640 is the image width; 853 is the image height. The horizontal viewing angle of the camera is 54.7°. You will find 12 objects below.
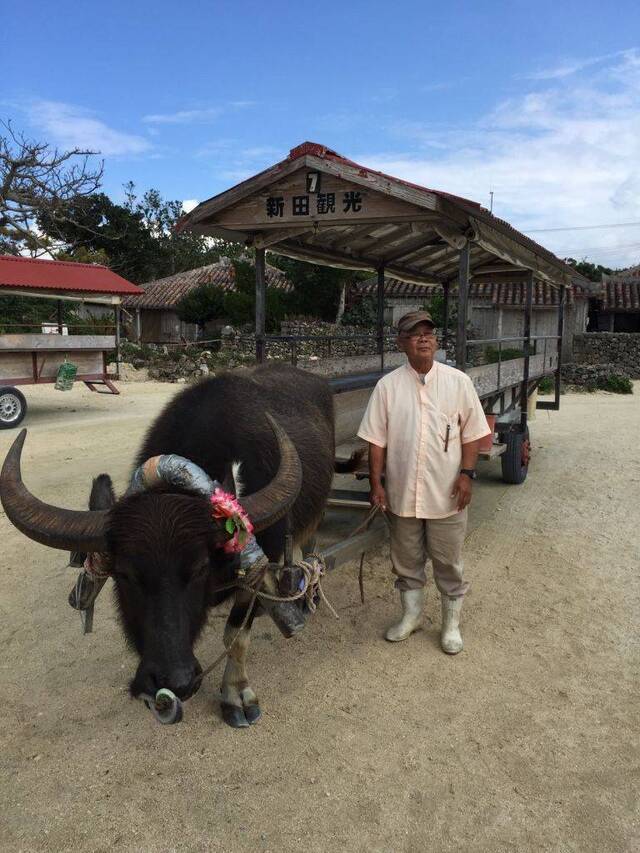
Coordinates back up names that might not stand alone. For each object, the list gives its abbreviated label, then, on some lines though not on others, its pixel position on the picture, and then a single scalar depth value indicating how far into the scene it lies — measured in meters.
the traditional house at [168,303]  27.34
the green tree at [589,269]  26.55
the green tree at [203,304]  22.88
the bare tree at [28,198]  23.17
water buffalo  2.07
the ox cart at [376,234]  4.71
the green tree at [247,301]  20.03
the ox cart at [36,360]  10.22
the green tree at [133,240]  29.53
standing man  3.34
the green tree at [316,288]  20.42
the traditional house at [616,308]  21.33
